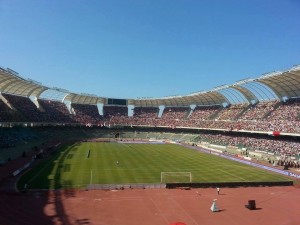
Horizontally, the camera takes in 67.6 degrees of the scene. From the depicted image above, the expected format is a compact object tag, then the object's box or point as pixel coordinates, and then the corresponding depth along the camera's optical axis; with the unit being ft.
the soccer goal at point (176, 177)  87.50
